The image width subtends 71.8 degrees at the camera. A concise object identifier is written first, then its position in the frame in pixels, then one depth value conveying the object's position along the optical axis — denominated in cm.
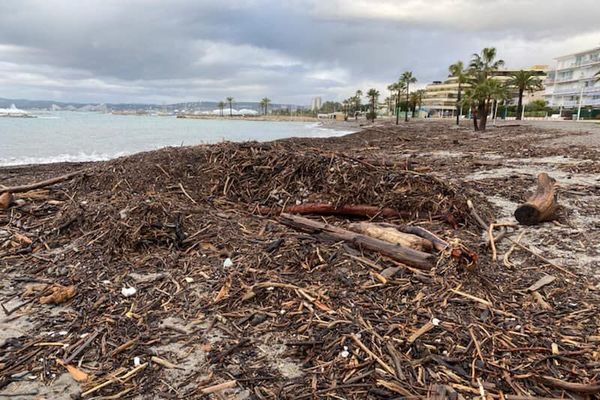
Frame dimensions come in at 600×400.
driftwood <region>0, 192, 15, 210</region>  627
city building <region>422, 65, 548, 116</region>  12942
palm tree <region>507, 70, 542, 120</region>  6425
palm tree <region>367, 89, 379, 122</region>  10806
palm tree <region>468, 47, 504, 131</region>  4244
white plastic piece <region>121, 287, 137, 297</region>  376
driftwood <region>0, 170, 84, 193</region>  706
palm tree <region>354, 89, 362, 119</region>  14475
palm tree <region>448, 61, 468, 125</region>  5134
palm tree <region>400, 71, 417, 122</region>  8738
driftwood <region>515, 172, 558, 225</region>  589
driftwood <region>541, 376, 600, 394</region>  256
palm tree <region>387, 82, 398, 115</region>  9169
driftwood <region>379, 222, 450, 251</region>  432
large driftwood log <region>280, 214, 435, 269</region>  400
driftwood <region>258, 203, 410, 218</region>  593
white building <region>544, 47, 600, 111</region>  8014
